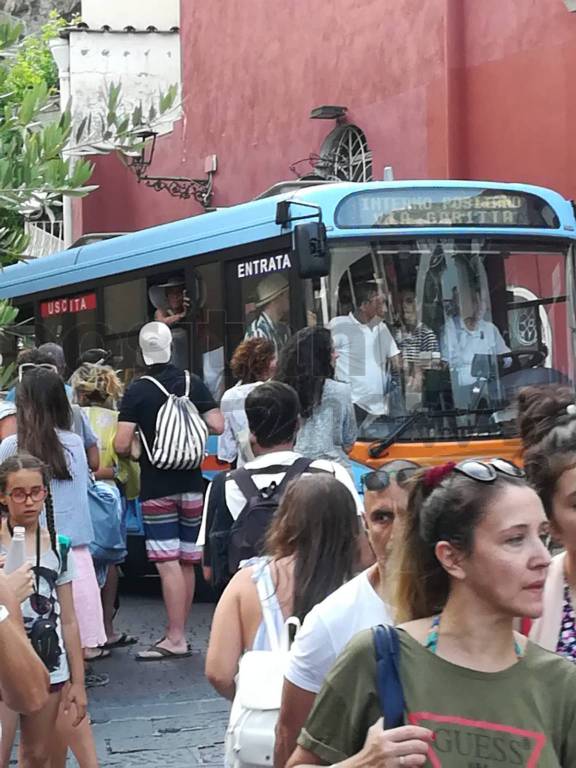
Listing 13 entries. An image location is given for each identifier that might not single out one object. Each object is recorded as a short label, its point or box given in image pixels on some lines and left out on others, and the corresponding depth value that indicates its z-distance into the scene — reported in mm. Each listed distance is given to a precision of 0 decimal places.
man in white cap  12768
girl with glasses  7827
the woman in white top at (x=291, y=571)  6092
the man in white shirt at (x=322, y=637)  5059
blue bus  13959
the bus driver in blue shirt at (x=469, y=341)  14105
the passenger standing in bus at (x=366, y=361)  13914
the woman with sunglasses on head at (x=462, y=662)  3905
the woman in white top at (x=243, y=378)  12903
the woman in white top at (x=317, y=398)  11847
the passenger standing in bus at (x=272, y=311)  14576
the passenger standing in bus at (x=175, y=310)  16190
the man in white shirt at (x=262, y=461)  8029
